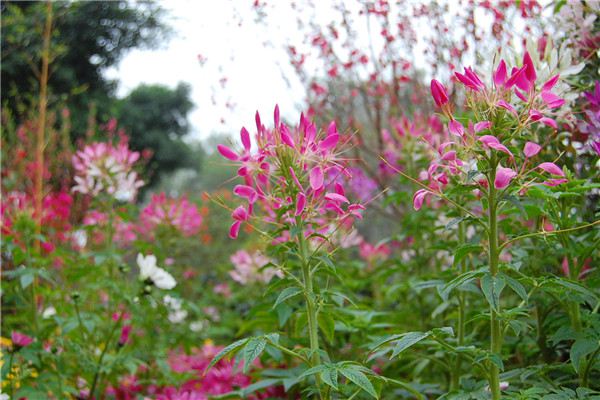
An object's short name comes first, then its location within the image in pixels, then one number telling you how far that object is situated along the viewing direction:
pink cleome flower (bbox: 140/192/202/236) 3.06
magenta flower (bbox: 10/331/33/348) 1.92
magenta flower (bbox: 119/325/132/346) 2.31
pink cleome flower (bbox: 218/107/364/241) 1.28
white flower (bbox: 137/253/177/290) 2.15
